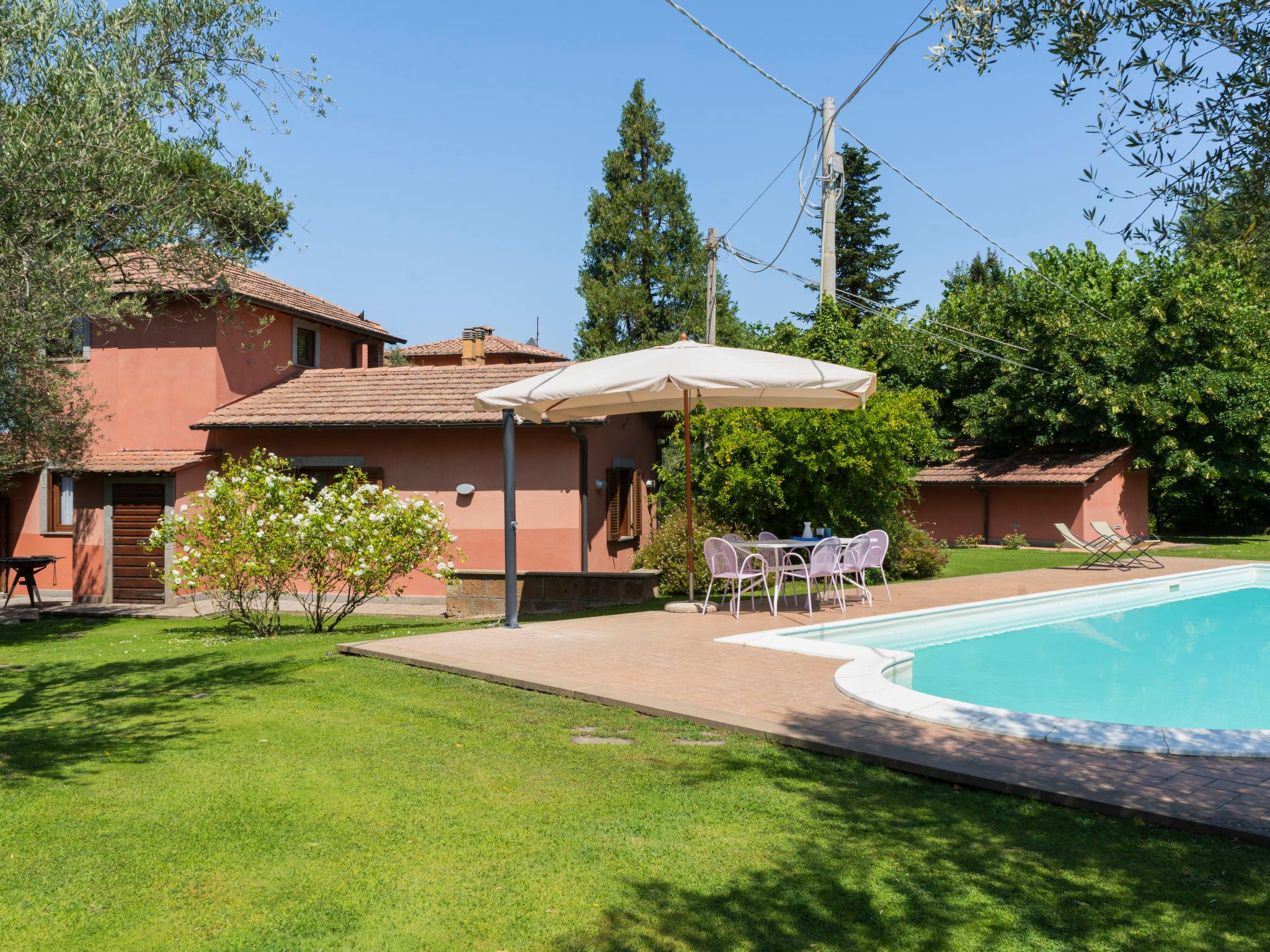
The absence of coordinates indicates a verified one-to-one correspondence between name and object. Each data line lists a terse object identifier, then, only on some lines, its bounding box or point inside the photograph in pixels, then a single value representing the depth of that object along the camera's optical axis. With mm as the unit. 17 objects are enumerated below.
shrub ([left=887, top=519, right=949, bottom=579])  18688
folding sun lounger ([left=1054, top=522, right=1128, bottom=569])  22469
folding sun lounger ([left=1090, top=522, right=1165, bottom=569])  22500
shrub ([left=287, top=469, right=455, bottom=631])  12070
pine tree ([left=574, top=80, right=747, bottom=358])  40344
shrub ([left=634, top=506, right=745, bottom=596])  16297
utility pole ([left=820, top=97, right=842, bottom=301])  19047
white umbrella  10852
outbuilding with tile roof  30500
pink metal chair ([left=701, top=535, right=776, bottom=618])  12094
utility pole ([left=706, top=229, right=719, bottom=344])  23766
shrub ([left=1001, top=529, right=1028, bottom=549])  30375
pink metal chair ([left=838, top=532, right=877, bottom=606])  12875
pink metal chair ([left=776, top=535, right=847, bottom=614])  12289
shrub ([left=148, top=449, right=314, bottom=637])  12086
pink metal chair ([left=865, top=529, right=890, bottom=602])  13219
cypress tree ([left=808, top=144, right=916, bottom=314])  45188
